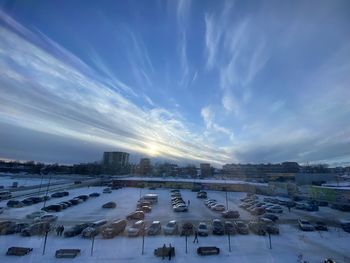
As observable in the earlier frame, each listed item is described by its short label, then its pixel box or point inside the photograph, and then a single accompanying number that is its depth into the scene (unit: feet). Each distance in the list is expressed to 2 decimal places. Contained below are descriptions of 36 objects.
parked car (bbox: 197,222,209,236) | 60.60
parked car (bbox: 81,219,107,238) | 57.62
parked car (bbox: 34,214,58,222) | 70.31
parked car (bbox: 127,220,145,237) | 59.57
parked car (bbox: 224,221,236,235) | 62.41
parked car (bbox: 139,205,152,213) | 90.58
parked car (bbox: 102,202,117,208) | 97.53
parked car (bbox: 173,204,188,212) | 91.64
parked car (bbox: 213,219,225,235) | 61.48
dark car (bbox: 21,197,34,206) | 101.41
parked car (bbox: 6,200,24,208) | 96.91
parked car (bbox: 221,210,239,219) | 83.48
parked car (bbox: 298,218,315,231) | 67.97
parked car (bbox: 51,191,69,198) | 121.90
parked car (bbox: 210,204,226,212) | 95.14
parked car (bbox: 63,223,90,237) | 58.49
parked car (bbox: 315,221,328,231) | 68.49
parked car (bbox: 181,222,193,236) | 60.64
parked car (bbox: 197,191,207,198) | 133.30
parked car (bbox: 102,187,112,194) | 147.45
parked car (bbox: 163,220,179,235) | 61.78
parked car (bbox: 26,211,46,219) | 78.02
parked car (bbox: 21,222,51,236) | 58.46
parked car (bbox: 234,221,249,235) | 63.31
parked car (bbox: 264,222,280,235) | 62.31
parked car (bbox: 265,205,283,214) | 93.49
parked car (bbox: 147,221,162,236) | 61.57
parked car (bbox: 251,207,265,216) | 90.48
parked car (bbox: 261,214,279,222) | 79.41
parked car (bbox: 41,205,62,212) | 88.54
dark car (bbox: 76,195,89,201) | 115.34
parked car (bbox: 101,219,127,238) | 57.91
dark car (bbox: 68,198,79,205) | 103.55
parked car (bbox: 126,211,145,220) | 78.48
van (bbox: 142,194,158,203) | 114.55
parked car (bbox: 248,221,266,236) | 62.92
